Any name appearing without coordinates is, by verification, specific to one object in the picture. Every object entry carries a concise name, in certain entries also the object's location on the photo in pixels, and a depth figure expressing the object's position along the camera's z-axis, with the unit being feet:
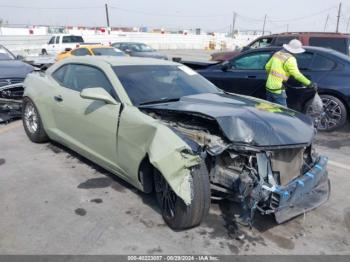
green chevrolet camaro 10.61
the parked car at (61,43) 75.67
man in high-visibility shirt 20.42
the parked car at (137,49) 61.98
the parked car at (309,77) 22.45
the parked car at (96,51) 46.88
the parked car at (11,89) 22.95
